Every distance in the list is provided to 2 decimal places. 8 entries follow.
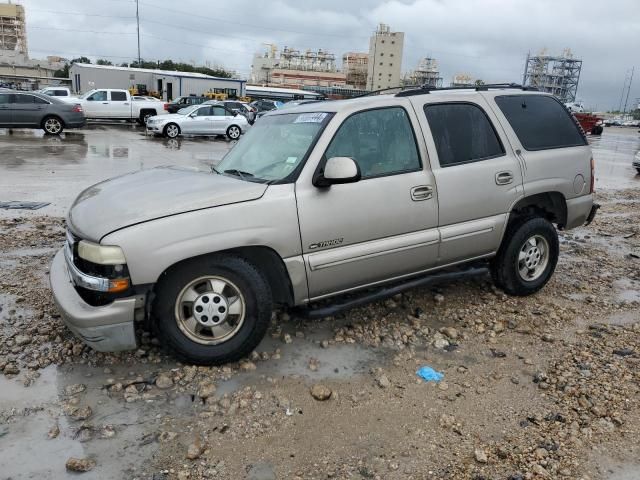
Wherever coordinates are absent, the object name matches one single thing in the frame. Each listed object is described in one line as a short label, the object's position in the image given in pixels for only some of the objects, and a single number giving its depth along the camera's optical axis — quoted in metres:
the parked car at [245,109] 27.16
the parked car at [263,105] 36.66
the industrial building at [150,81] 52.50
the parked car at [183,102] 32.28
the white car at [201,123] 22.31
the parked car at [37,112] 19.44
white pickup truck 27.50
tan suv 3.16
